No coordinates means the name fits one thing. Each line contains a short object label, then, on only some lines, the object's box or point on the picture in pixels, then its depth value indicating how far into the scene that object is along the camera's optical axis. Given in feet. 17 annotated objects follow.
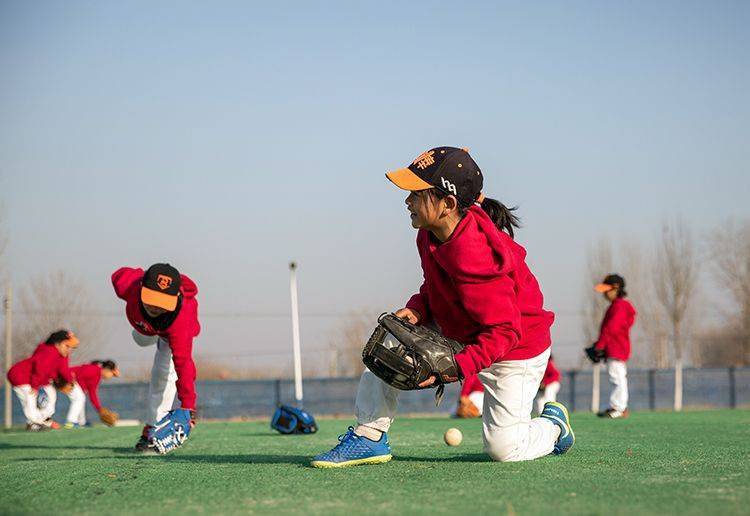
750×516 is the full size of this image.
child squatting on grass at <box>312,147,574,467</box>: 17.44
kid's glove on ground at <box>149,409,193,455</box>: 23.31
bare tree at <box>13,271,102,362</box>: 96.99
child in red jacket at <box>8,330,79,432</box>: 56.70
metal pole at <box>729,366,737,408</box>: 90.27
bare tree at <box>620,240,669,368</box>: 112.06
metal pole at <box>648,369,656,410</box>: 90.22
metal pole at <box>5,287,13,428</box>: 66.39
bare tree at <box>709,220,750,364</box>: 120.78
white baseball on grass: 26.73
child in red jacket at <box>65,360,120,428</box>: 63.00
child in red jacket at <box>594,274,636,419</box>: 46.88
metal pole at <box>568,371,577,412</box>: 90.17
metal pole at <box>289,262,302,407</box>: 66.03
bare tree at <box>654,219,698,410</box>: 124.36
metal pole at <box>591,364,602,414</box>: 80.48
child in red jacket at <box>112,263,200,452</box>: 24.22
